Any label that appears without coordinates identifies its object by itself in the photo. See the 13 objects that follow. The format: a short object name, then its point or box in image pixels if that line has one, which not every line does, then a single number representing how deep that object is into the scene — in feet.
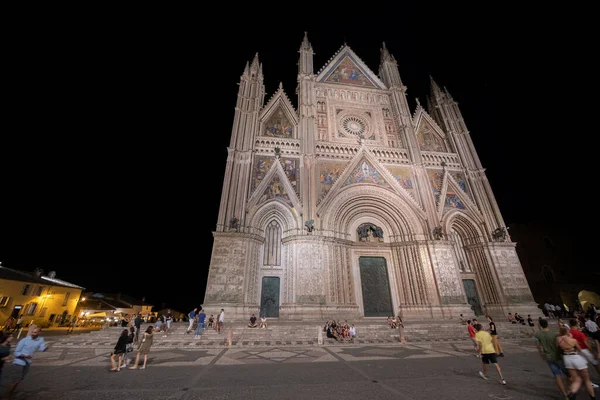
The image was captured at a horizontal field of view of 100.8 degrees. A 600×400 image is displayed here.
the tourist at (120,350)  18.38
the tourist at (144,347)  19.40
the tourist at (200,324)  34.84
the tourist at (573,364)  10.78
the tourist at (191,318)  38.14
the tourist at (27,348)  13.16
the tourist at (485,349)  14.96
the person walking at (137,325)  33.88
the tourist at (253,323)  39.73
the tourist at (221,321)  37.38
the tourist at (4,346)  12.02
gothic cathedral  49.42
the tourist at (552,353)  12.21
